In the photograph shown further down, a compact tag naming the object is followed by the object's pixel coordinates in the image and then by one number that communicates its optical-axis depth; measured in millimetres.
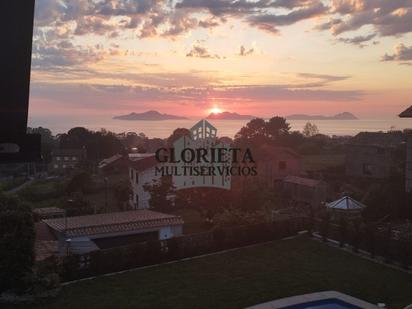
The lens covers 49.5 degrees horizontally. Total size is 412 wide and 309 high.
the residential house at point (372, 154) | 30328
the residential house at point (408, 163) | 19381
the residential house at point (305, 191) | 25875
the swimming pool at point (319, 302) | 9742
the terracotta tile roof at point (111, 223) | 14891
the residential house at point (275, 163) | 30703
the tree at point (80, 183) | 30703
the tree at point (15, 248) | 10773
